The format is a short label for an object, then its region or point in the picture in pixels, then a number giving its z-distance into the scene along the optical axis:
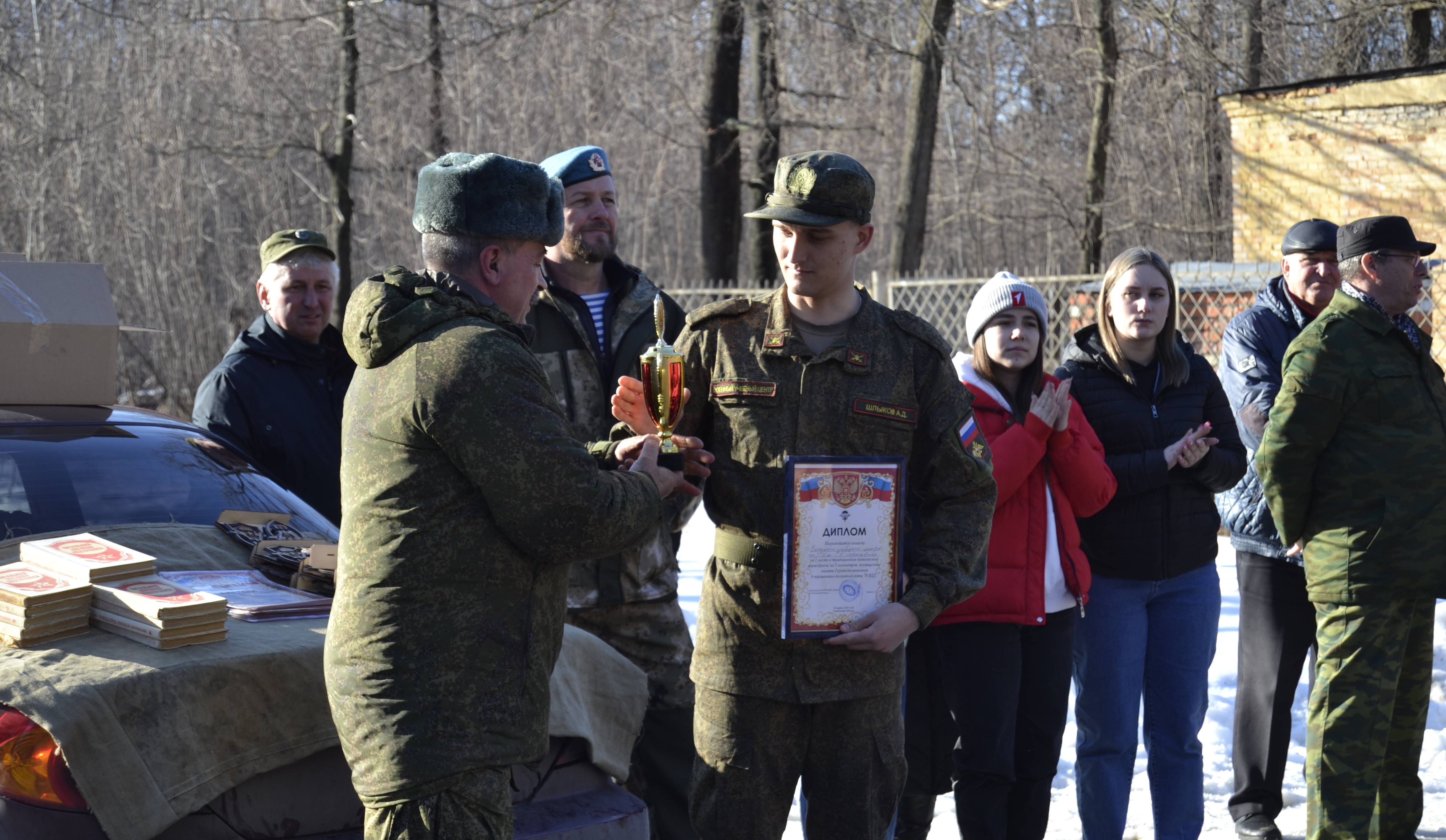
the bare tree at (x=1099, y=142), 15.57
